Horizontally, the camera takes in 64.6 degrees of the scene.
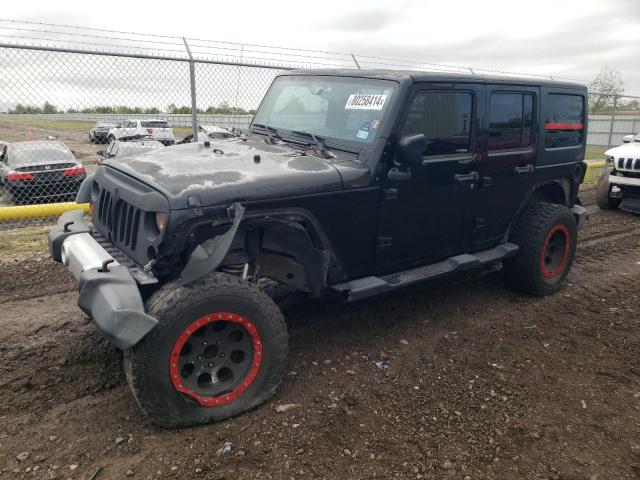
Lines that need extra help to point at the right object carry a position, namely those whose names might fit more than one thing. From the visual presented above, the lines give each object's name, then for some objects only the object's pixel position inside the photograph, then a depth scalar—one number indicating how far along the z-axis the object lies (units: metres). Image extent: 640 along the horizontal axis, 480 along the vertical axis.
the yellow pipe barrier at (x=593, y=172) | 12.16
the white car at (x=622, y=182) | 8.67
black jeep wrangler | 2.85
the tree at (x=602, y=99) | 17.95
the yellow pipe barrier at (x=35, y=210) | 6.61
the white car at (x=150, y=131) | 19.72
